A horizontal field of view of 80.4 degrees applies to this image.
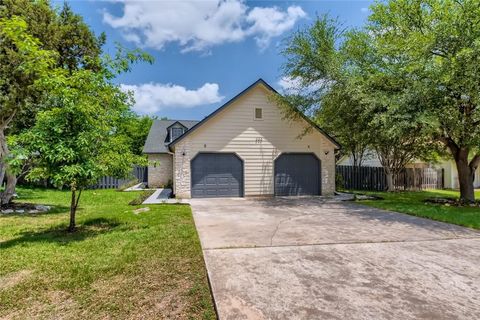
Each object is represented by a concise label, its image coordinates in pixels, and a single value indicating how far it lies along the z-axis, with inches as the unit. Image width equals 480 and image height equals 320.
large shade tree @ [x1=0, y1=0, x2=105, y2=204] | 360.2
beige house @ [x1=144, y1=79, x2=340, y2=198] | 534.9
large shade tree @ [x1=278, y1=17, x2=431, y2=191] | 405.5
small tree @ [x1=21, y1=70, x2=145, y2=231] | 241.6
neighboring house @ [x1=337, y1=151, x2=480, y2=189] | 841.5
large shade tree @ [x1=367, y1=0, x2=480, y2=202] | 376.5
